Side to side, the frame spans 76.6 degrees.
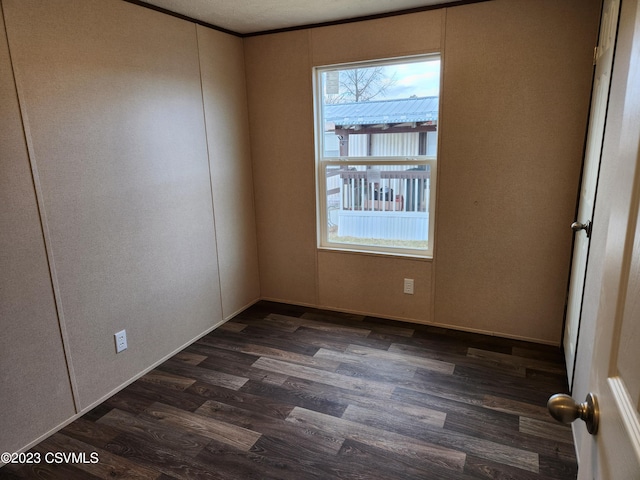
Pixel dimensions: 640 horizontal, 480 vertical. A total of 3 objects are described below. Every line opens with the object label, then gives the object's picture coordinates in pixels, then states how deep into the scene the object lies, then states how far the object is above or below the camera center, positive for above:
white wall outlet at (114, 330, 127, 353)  2.44 -1.11
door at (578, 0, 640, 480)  0.56 -0.29
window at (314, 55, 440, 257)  2.98 -0.05
